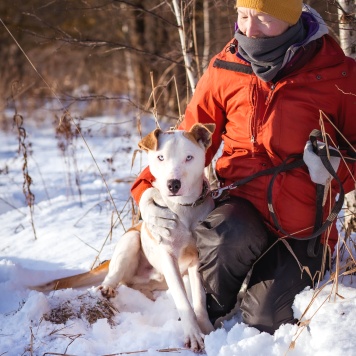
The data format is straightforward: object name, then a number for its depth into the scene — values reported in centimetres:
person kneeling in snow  300
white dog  301
